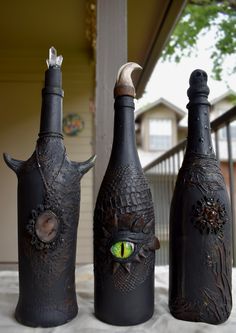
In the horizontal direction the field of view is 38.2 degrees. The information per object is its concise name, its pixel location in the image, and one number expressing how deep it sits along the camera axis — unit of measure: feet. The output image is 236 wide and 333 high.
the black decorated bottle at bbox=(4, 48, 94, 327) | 2.07
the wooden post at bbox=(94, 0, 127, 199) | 2.88
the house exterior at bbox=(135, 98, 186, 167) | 34.12
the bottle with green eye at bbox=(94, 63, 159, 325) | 2.09
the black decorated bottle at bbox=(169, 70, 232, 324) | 2.14
